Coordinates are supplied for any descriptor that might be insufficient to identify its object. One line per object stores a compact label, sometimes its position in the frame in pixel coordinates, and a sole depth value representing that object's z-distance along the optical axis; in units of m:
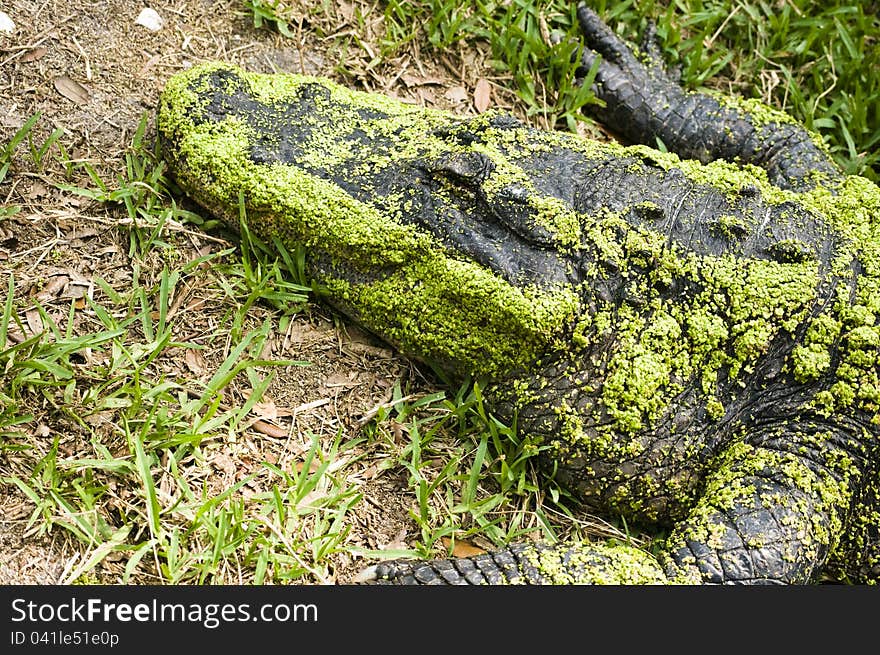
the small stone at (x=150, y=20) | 3.59
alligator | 2.70
